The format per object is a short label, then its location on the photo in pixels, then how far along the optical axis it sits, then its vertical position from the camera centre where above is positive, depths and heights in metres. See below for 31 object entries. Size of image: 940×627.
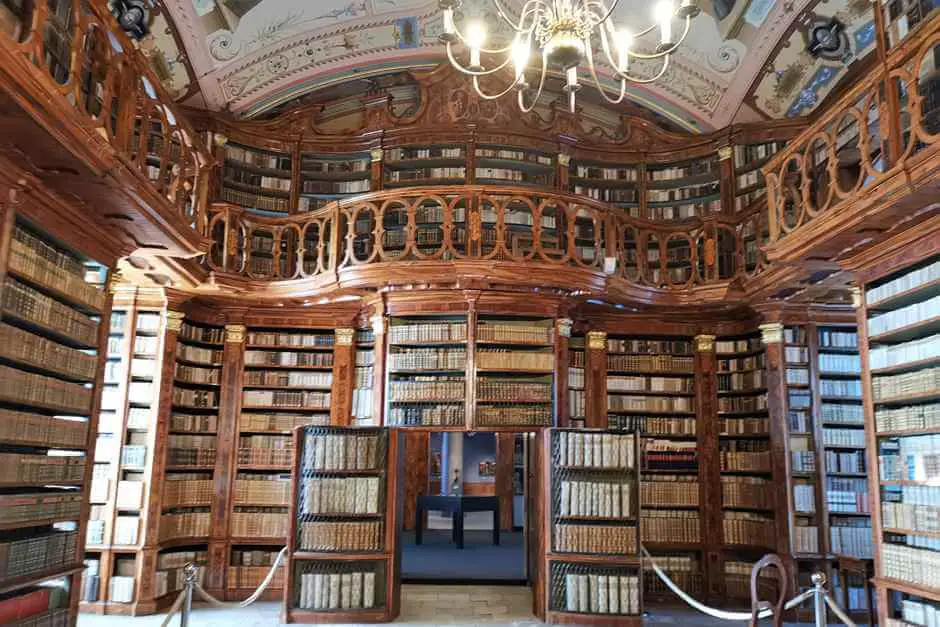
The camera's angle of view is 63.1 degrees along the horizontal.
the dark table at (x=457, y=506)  10.00 -0.72
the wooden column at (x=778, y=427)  7.13 +0.29
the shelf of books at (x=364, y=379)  7.68 +0.70
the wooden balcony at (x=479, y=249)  6.70 +1.98
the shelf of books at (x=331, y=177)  8.85 +3.09
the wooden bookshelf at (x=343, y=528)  6.34 -0.67
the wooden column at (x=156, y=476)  6.84 -0.30
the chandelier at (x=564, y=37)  3.87 +2.16
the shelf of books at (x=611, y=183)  9.01 +3.14
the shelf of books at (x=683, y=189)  8.80 +3.07
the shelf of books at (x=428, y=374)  7.02 +0.70
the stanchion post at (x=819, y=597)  4.16 -0.76
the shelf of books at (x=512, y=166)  8.78 +3.24
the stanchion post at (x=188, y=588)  4.53 -0.85
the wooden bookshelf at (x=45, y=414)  4.26 +0.16
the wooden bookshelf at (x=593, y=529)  6.37 -0.63
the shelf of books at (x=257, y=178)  8.59 +3.02
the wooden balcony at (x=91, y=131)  3.42 +1.53
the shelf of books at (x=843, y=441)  7.16 +0.17
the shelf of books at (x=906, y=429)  4.71 +0.20
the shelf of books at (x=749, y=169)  8.43 +3.16
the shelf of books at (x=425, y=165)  8.73 +3.21
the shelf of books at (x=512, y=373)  7.01 +0.74
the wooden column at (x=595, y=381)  7.83 +0.74
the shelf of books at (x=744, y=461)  7.53 -0.04
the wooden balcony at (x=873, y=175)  4.04 +1.66
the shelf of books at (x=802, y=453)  7.11 +0.05
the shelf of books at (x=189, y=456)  7.25 -0.11
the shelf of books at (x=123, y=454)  6.84 -0.10
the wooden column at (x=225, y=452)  7.53 -0.07
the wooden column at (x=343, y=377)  7.82 +0.72
